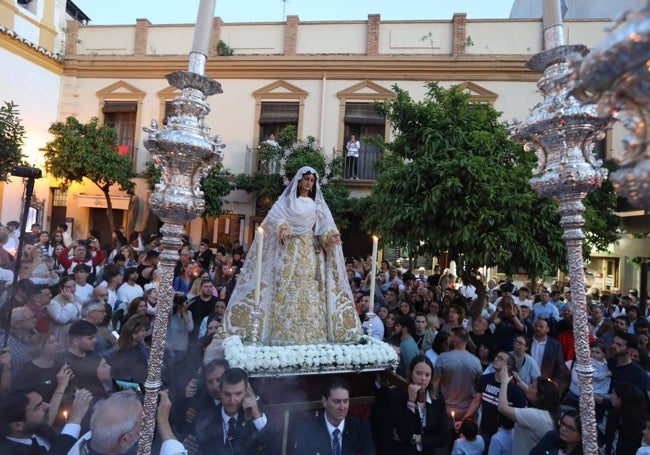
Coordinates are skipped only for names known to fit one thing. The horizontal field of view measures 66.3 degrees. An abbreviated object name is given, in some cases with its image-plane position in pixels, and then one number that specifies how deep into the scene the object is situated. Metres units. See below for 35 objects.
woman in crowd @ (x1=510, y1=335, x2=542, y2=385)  4.38
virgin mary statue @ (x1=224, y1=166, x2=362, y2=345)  3.76
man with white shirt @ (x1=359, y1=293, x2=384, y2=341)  5.20
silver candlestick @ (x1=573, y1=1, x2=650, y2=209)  0.76
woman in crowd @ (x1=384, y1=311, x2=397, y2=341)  5.42
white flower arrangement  3.09
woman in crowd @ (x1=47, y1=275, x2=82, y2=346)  4.01
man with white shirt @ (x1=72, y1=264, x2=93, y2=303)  5.26
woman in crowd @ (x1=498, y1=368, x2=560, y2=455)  3.19
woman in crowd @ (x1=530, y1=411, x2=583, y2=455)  2.81
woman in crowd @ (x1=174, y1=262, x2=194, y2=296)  6.68
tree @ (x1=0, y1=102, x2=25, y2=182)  8.17
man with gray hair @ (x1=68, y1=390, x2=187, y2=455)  2.07
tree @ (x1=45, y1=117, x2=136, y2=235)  13.02
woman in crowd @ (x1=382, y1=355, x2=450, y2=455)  3.22
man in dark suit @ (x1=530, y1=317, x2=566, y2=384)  4.98
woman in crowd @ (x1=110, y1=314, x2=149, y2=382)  3.54
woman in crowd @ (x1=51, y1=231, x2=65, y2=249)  9.07
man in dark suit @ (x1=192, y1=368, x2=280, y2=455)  2.64
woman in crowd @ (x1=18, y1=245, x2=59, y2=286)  5.23
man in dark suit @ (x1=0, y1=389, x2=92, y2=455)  2.28
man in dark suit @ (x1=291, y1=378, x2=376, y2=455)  2.77
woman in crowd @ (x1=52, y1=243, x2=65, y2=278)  6.80
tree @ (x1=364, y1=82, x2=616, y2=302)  6.02
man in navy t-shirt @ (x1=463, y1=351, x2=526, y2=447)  3.65
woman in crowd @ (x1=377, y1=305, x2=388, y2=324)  6.01
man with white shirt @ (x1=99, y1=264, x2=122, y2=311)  5.45
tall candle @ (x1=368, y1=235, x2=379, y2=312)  3.58
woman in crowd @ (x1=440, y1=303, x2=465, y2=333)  5.79
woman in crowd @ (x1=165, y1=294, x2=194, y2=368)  4.72
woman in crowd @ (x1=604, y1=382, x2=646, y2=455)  3.25
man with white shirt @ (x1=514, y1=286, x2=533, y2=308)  8.29
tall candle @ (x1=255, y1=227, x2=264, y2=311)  3.25
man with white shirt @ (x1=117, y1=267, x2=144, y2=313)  5.58
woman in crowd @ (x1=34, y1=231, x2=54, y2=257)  8.01
